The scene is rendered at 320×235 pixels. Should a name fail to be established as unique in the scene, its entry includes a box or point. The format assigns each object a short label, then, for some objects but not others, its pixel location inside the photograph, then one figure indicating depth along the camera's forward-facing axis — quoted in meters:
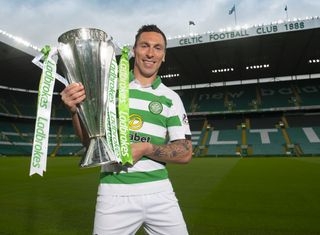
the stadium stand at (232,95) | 25.16
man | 1.65
